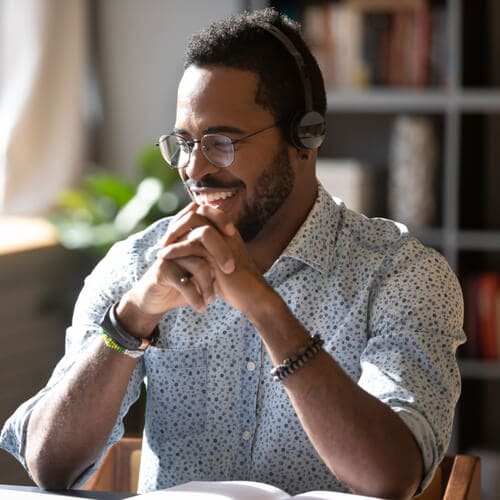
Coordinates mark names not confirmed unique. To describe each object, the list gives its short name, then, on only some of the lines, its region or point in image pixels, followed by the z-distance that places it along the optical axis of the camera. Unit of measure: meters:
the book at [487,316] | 5.70
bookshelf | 5.61
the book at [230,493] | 2.06
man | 2.38
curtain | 5.96
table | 2.24
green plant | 5.61
